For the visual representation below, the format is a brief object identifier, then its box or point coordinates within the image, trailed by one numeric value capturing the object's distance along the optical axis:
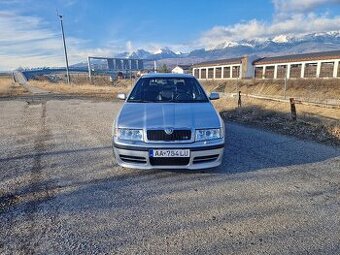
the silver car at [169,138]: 3.98
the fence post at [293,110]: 8.49
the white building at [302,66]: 43.94
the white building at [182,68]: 85.34
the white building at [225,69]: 60.12
